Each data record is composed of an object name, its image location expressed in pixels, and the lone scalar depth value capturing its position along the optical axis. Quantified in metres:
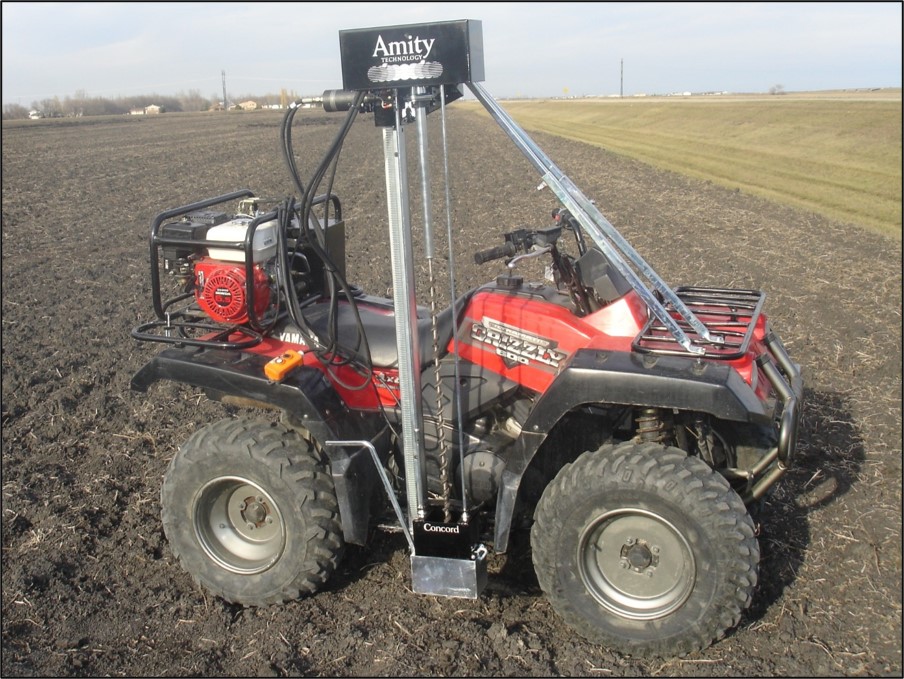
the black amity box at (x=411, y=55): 2.87
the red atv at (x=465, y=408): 3.04
